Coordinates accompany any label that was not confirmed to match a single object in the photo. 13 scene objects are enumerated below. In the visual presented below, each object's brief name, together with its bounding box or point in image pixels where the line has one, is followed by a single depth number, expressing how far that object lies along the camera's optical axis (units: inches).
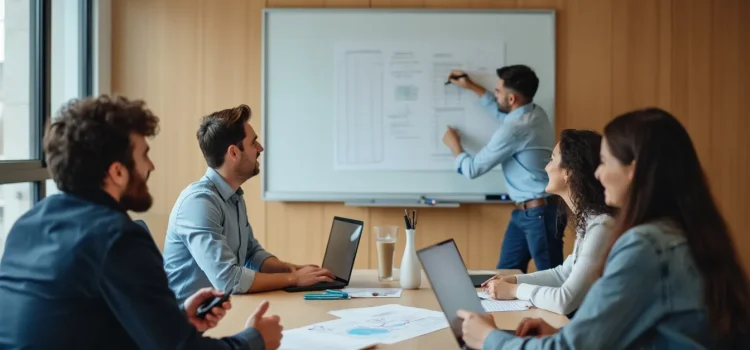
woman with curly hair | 86.0
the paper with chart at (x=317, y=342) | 68.8
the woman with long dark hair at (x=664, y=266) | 54.9
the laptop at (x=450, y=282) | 68.7
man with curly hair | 54.6
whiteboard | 161.8
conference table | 73.2
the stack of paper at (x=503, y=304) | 87.7
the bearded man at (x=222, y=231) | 94.3
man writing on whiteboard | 145.3
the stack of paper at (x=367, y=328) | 70.6
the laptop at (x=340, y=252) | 99.7
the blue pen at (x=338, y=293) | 92.5
